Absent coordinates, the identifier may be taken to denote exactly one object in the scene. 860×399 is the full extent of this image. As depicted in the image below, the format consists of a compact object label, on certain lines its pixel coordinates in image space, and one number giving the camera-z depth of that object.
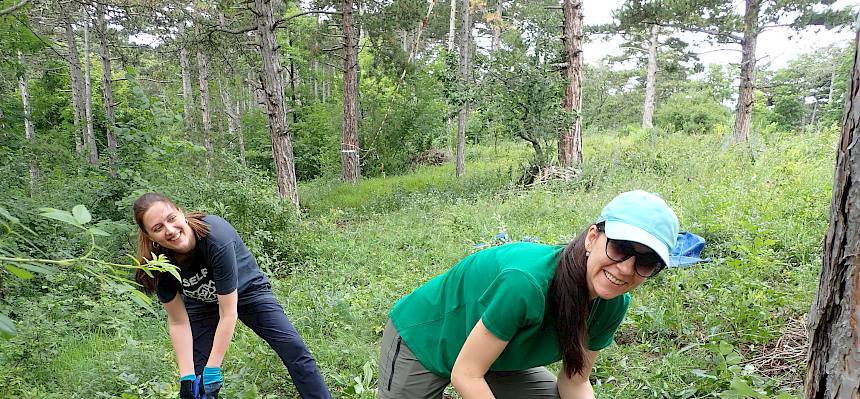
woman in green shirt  1.35
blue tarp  3.94
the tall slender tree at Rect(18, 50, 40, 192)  10.73
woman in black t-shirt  2.37
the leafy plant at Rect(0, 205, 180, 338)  0.92
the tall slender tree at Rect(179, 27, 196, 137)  14.57
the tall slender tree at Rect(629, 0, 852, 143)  10.02
